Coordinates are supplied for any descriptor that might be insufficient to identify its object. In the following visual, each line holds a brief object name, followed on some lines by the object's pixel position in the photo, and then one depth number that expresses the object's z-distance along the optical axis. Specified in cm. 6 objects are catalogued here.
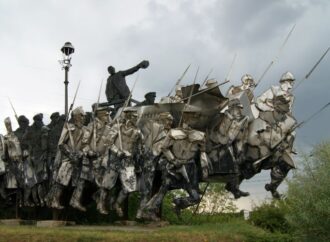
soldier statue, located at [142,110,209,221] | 1527
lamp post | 2217
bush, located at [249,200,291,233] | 1767
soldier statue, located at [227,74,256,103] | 1813
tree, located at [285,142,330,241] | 1187
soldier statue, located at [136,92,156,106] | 1811
